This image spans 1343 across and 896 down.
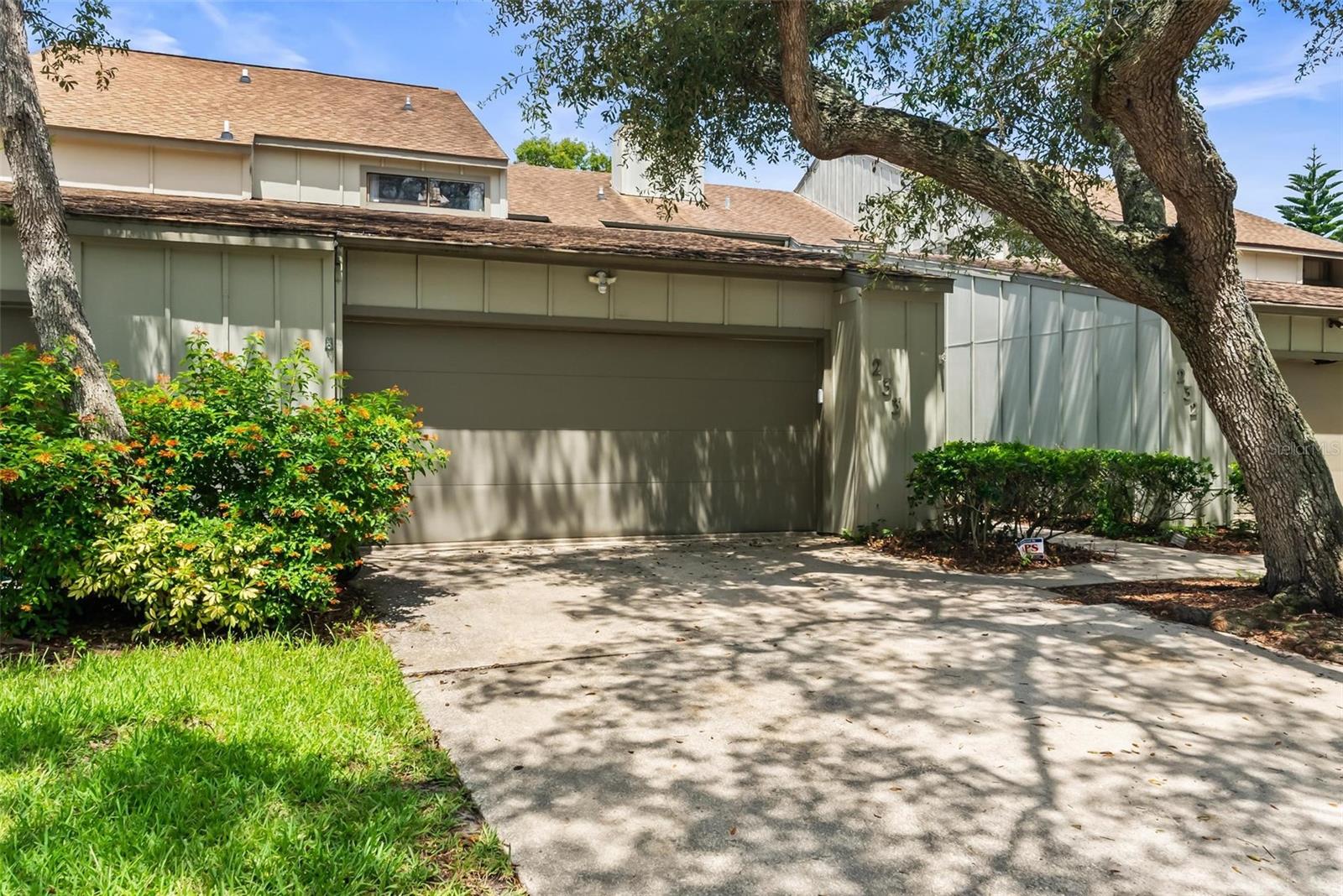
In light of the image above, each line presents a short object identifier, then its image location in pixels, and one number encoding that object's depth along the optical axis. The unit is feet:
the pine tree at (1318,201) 100.48
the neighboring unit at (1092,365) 36.27
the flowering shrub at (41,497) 15.84
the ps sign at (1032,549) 27.04
